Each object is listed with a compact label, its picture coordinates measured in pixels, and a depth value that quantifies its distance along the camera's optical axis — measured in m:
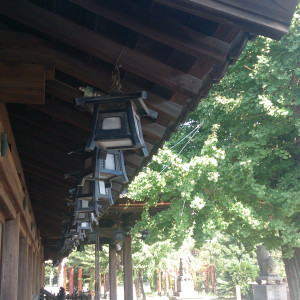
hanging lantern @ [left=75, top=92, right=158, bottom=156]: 2.28
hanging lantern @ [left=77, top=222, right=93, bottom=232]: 6.66
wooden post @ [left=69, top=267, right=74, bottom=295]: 28.79
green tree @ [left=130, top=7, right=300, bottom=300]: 9.44
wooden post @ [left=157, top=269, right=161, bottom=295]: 31.55
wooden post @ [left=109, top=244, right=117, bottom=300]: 12.91
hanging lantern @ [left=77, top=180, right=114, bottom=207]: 3.93
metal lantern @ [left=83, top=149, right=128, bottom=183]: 3.01
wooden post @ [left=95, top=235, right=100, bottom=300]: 12.91
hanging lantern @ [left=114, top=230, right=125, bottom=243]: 11.28
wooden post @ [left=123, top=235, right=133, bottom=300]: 11.46
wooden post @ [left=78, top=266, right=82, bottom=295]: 29.99
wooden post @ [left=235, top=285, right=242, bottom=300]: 20.19
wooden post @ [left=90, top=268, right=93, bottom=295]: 30.77
